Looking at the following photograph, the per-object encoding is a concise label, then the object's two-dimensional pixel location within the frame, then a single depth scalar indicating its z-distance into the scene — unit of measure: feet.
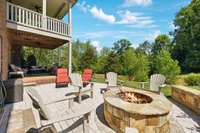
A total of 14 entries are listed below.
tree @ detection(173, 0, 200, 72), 55.68
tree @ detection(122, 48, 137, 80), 35.37
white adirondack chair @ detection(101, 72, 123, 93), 13.22
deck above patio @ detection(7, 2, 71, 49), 14.75
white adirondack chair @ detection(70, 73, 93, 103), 11.30
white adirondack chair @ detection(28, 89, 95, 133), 5.40
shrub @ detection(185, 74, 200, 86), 19.42
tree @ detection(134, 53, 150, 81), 34.21
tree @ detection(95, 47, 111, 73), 40.97
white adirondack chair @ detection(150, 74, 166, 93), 11.45
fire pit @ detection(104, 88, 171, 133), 6.44
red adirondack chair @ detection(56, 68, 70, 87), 16.10
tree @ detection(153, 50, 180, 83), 33.00
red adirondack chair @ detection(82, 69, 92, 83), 15.95
